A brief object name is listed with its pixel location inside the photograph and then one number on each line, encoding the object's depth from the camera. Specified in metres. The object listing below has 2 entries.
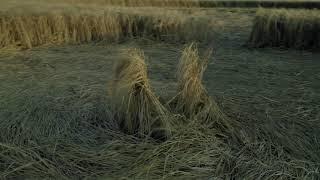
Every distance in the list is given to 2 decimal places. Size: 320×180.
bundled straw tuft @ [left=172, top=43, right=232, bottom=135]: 2.66
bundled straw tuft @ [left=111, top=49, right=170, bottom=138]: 2.61
